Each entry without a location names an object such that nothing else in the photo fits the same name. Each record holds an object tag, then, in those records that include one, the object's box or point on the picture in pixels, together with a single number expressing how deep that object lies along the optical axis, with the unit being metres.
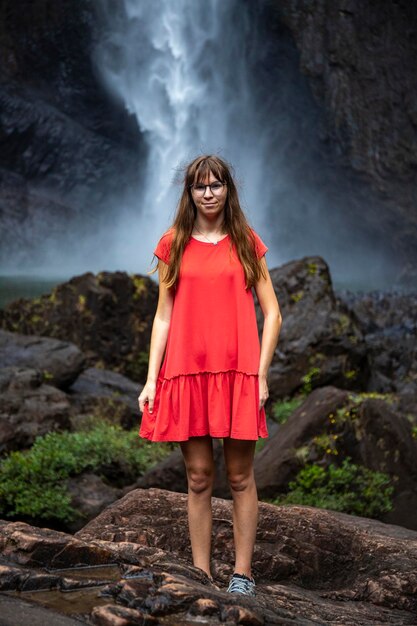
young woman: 3.37
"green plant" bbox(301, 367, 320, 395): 8.43
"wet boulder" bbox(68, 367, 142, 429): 8.87
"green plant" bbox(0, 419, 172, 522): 6.14
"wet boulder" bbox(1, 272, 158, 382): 11.05
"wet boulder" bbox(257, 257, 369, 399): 8.48
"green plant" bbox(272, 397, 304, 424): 7.92
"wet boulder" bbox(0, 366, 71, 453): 7.16
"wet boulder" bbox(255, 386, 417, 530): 5.65
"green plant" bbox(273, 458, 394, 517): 5.60
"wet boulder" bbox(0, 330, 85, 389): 9.10
